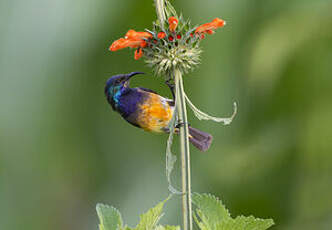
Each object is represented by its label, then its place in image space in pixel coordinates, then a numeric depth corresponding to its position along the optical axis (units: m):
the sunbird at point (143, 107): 4.65
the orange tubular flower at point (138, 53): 4.57
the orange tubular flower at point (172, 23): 4.54
